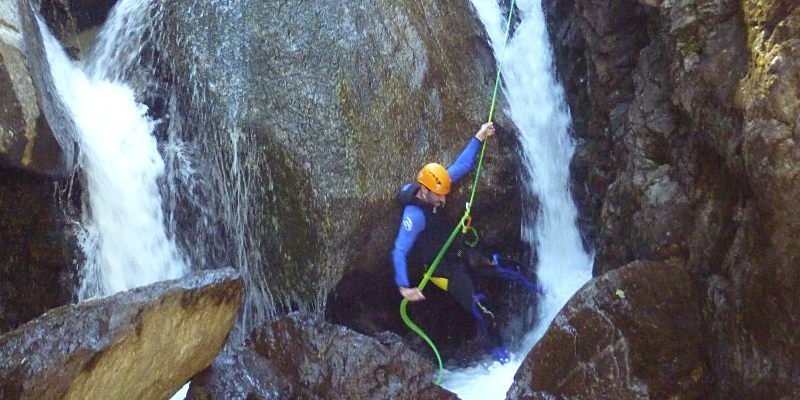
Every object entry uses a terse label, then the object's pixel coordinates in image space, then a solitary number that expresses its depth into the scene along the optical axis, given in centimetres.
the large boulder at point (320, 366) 581
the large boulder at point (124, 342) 408
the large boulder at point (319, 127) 679
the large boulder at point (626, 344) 538
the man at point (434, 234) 667
